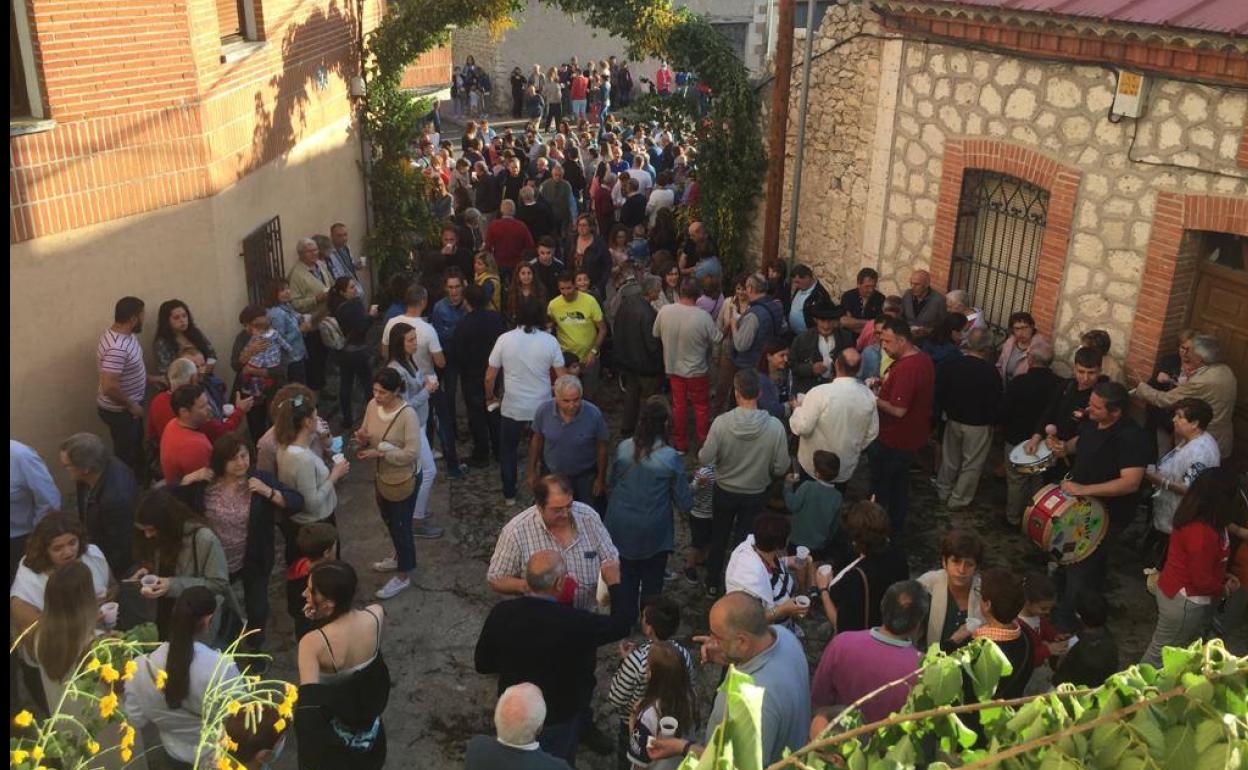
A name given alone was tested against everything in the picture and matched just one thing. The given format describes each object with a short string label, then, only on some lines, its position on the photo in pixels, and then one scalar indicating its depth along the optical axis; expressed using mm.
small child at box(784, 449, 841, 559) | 6898
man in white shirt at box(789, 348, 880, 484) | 7512
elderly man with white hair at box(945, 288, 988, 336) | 9578
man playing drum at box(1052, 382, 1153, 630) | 7094
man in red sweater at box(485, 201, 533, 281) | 12250
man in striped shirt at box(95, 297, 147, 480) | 7844
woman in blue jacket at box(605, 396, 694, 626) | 6637
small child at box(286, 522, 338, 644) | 5730
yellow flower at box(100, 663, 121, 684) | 2867
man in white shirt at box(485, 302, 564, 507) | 8320
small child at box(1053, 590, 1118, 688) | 5043
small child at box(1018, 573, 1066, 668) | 5477
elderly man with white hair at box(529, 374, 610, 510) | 7449
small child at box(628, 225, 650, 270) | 12844
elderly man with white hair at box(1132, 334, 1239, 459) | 7844
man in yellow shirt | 9477
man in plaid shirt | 5941
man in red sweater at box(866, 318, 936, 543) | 8055
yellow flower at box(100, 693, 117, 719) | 2852
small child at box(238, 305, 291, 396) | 8719
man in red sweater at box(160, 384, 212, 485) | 6605
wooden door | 8289
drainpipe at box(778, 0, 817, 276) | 11749
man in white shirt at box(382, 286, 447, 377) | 8641
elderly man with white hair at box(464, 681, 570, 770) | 4172
